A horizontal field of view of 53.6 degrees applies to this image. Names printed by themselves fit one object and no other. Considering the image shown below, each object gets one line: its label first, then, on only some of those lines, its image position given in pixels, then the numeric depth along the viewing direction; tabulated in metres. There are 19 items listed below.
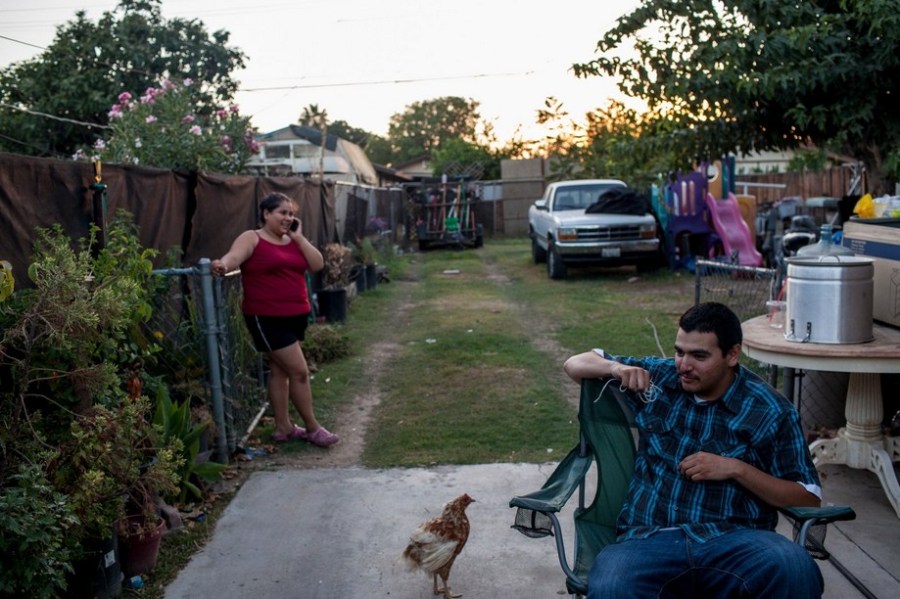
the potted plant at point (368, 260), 15.48
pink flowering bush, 9.27
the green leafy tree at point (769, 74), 6.44
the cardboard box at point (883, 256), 4.95
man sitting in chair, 2.96
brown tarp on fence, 4.45
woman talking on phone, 6.06
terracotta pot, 4.11
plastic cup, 5.09
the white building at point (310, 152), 28.69
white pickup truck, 16.12
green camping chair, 3.37
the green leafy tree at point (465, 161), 35.41
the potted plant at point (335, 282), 11.76
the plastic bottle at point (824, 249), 4.91
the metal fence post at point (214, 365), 5.67
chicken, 3.94
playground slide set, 16.23
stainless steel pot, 4.38
